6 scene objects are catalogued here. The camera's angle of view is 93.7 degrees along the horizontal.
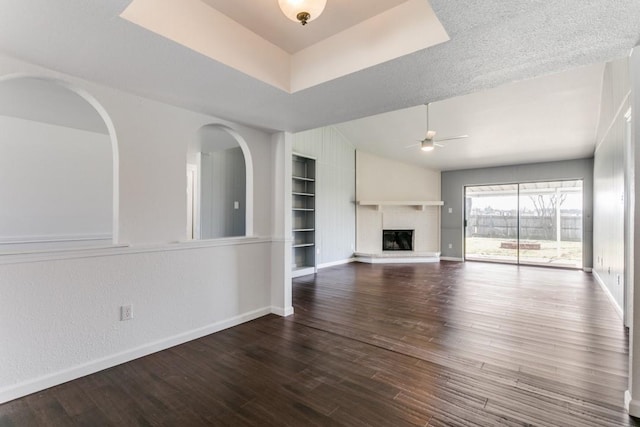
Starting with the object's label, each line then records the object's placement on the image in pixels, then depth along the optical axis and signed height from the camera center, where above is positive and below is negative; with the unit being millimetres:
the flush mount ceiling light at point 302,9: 1458 +1023
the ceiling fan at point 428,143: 4984 +1207
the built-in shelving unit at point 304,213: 6469 +25
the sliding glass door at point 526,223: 7117 -190
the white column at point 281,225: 3754 -132
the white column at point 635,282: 1831 -405
